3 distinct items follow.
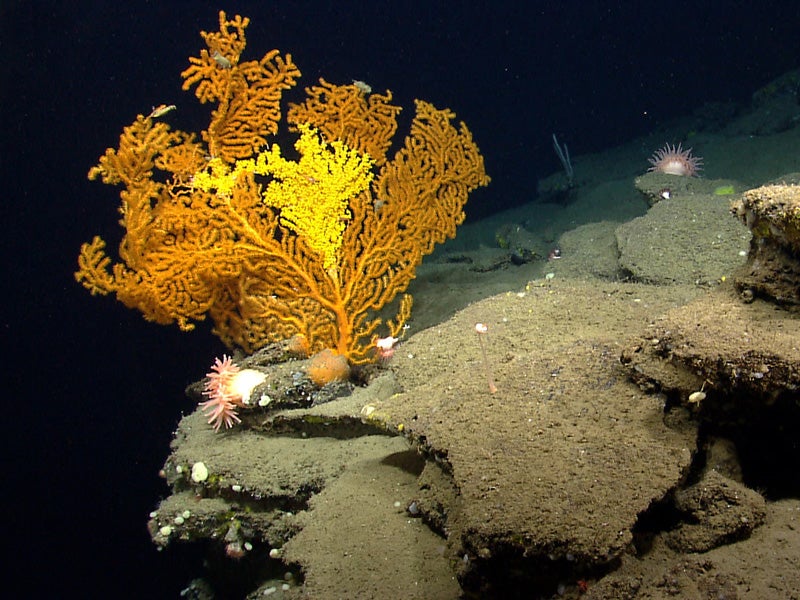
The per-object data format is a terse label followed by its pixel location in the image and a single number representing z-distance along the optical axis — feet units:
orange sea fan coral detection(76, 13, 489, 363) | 18.07
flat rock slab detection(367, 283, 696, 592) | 7.13
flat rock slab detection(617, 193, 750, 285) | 15.85
